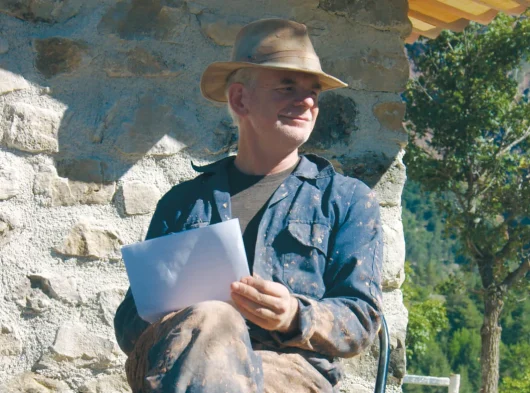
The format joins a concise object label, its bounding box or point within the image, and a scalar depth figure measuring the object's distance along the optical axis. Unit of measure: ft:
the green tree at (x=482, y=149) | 46.34
